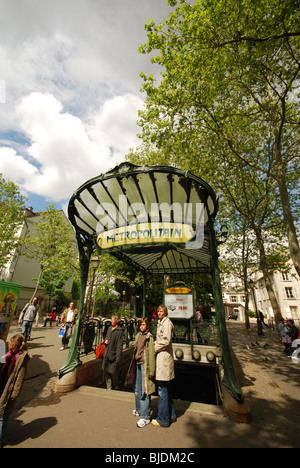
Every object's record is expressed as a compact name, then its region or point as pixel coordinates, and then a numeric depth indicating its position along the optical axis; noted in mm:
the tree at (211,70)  6727
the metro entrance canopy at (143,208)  4883
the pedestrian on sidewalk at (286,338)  9887
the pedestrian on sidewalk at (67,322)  8659
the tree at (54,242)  19297
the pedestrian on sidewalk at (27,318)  8539
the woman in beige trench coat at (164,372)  3465
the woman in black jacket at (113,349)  5086
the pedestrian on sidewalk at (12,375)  2830
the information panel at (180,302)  8039
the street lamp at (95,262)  10117
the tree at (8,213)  18641
